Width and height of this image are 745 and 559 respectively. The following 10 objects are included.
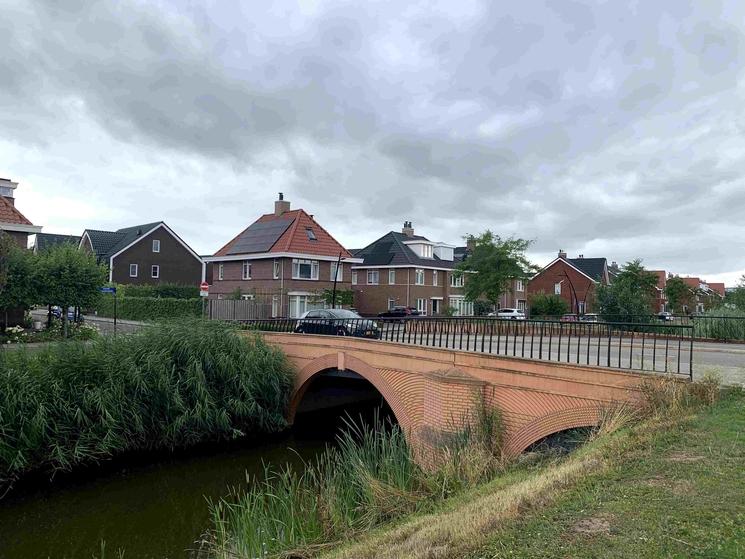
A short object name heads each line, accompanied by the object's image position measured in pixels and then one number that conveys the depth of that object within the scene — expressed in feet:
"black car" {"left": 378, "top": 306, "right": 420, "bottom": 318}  126.82
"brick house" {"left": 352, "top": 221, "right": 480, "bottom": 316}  141.08
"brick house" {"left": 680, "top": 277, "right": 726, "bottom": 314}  163.03
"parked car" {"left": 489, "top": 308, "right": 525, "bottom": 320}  143.33
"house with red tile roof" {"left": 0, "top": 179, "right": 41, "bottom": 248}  76.45
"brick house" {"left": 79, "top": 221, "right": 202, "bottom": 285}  143.95
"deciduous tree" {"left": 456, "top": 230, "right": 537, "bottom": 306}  109.91
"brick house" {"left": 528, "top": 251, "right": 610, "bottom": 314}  187.52
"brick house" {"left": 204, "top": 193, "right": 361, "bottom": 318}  111.96
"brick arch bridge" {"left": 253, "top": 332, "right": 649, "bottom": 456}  26.23
